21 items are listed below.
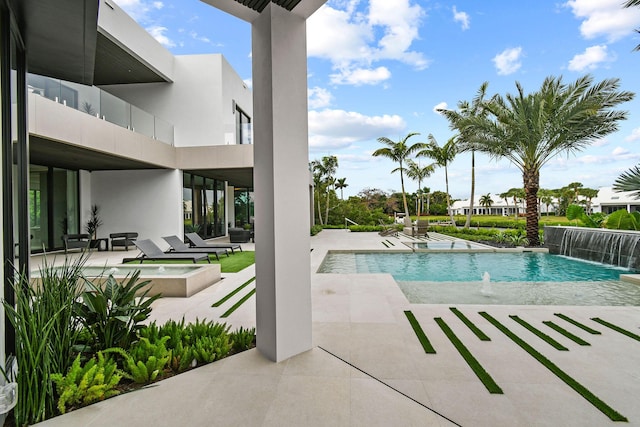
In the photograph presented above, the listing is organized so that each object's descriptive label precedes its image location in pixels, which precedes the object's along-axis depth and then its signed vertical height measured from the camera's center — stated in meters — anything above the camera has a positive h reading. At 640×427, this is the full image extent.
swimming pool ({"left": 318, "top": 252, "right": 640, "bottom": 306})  5.67 -1.47
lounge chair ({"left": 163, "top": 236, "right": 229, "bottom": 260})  9.34 -0.94
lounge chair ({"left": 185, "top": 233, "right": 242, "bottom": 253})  10.41 -0.89
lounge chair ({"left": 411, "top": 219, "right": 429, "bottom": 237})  16.90 -0.84
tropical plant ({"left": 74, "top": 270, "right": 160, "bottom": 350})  2.70 -0.80
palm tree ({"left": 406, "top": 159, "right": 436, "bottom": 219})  24.83 +3.10
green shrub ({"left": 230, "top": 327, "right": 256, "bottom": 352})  3.26 -1.22
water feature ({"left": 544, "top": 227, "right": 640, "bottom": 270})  8.44 -0.98
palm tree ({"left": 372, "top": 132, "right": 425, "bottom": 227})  23.94 +4.42
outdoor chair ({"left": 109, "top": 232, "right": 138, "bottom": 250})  12.07 -0.81
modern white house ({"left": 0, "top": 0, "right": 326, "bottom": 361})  2.68 +1.53
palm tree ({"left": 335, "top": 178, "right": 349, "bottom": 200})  33.38 +2.99
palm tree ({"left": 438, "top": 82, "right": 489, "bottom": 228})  18.33 +5.64
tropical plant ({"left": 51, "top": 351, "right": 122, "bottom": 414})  2.26 -1.15
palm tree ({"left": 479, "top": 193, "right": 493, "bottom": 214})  51.59 +1.57
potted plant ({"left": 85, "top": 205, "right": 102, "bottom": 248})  12.71 -0.21
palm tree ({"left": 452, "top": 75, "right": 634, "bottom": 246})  11.09 +3.03
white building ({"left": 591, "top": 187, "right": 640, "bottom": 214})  34.01 +0.84
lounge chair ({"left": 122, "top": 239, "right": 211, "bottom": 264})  8.18 -0.97
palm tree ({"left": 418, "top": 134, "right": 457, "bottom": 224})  23.03 +4.13
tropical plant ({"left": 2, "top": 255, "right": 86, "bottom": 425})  2.10 -0.80
